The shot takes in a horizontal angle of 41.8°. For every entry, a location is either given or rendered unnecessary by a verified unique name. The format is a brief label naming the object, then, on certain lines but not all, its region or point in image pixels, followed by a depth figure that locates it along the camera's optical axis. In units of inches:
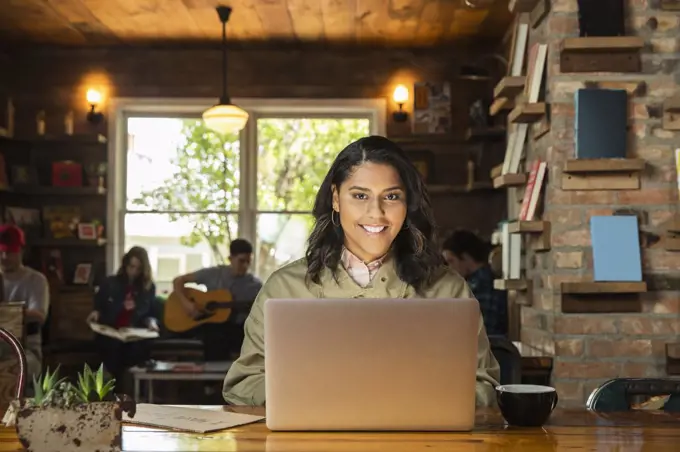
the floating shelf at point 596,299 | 122.3
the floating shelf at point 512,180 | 137.7
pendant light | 237.8
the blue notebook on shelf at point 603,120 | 122.2
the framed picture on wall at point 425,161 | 265.7
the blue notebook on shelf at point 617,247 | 122.1
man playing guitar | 243.6
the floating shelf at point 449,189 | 261.3
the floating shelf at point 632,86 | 123.5
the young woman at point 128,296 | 246.8
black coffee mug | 61.2
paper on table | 60.1
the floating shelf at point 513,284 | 138.6
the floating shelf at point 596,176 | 122.0
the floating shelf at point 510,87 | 136.8
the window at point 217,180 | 273.7
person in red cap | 204.8
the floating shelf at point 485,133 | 255.3
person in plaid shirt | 179.2
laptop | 53.9
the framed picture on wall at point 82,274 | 266.8
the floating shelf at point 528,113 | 126.8
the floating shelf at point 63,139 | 264.8
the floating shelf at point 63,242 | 263.9
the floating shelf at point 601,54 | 120.9
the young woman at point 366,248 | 78.8
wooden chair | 162.4
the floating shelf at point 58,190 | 264.1
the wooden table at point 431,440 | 52.9
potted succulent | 49.4
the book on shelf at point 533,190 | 128.1
